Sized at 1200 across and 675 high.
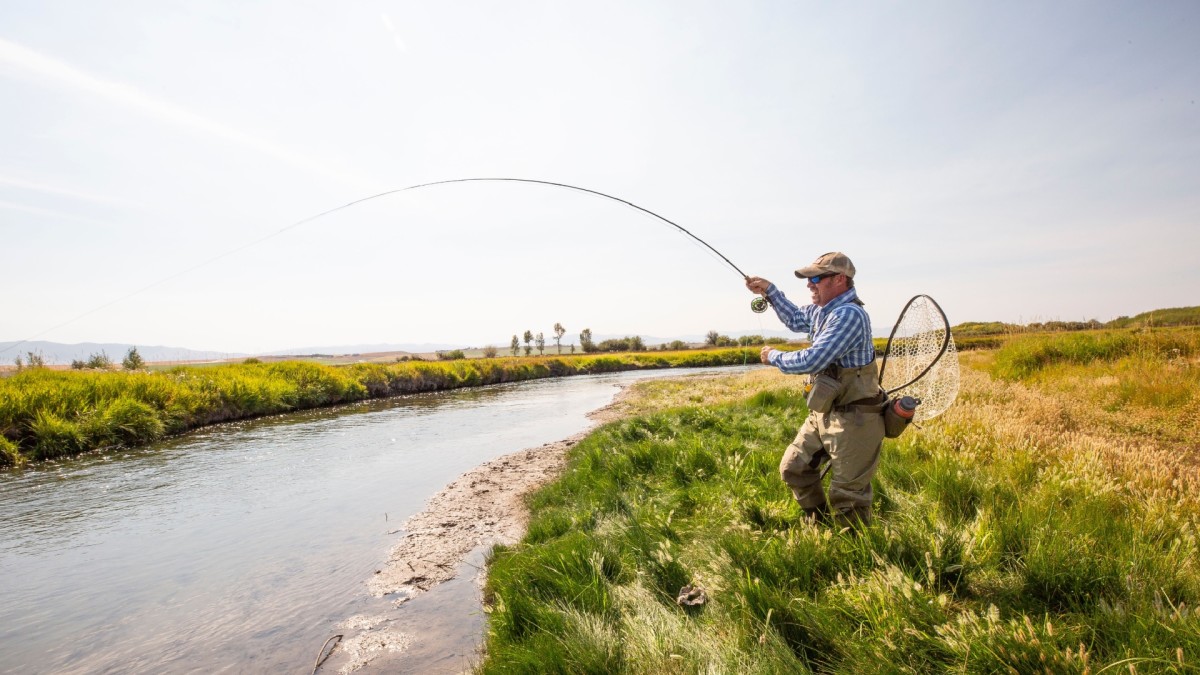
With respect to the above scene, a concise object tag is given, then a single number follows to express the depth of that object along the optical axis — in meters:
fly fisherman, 4.13
